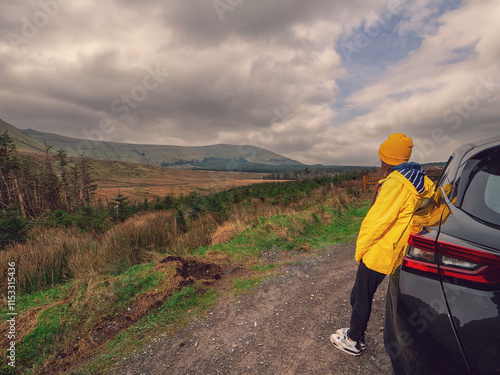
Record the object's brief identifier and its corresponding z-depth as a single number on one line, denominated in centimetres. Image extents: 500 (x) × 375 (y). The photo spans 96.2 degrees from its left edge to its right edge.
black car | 108
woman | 175
